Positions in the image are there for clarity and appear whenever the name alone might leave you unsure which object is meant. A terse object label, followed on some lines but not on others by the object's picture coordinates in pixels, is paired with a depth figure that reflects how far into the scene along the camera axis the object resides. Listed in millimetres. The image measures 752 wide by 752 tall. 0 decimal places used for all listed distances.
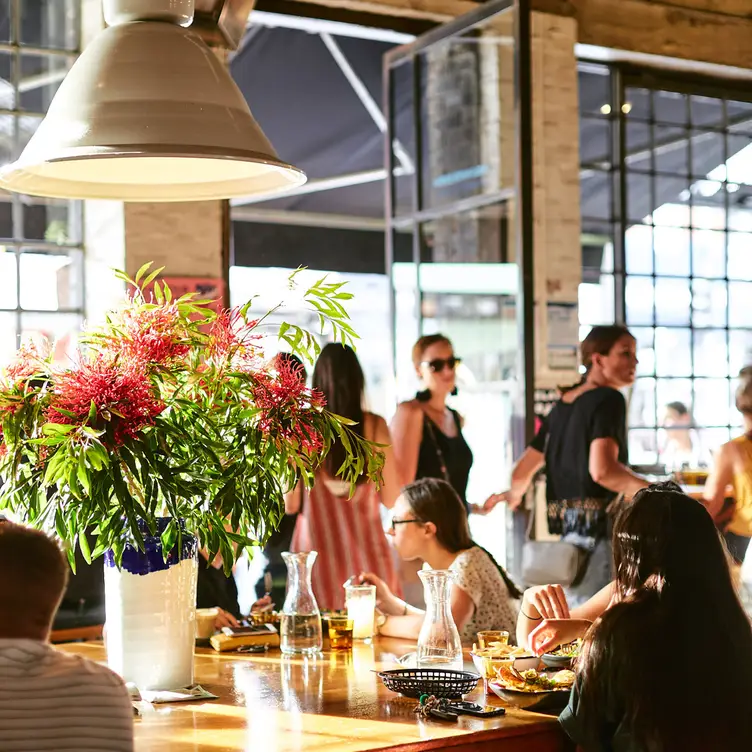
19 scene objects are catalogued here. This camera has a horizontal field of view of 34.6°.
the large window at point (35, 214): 5324
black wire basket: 2365
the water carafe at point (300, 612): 2912
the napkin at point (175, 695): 2434
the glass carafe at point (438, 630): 2582
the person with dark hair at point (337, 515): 3990
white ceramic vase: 2461
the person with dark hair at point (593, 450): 4773
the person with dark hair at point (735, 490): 4660
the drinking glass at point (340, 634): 3014
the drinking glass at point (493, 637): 2689
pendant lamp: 2323
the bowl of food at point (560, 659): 2521
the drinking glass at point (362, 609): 3162
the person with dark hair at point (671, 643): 2096
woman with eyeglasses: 3182
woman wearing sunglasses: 4988
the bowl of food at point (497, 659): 2492
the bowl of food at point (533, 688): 2326
